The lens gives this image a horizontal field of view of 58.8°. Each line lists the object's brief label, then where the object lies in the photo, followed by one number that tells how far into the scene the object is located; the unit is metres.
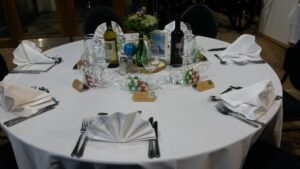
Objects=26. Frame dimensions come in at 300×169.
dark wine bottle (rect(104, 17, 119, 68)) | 1.52
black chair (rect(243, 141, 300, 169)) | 1.21
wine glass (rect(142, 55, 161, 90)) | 1.38
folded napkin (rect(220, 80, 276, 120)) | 1.08
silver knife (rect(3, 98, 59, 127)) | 1.07
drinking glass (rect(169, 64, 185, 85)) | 1.36
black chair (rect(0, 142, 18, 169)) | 1.24
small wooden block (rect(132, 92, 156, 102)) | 1.22
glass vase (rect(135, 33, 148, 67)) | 1.52
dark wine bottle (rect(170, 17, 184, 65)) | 1.45
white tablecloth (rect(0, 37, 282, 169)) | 0.91
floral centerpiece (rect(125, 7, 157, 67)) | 1.45
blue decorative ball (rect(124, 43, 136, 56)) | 1.53
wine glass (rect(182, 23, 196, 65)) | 1.61
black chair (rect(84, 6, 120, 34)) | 2.51
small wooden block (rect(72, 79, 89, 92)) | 1.31
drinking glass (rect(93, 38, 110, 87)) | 1.36
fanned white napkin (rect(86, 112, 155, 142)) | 0.96
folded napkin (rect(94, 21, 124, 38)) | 1.83
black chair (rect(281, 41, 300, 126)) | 1.63
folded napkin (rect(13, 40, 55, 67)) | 1.64
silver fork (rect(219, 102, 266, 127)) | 1.04
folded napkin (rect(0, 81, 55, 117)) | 1.12
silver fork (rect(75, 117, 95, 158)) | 0.90
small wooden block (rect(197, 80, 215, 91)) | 1.29
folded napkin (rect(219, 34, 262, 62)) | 1.62
